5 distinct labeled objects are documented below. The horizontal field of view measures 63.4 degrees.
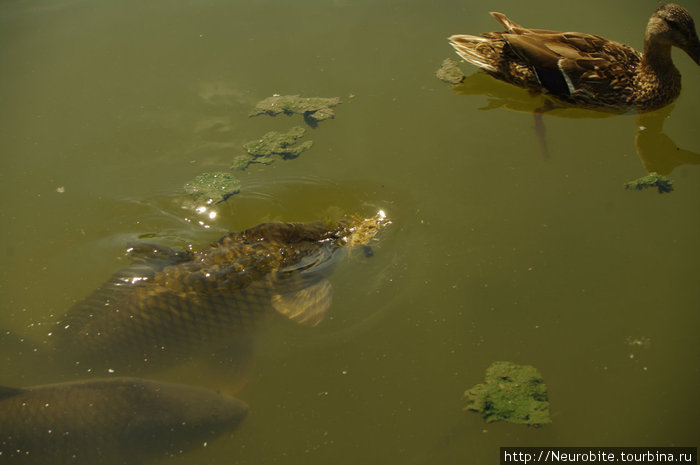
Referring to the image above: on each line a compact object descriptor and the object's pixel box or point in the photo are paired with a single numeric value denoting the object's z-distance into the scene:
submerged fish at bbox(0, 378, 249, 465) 2.80
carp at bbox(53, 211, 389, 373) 3.17
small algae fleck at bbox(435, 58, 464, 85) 5.03
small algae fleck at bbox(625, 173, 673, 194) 4.02
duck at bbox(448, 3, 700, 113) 4.55
